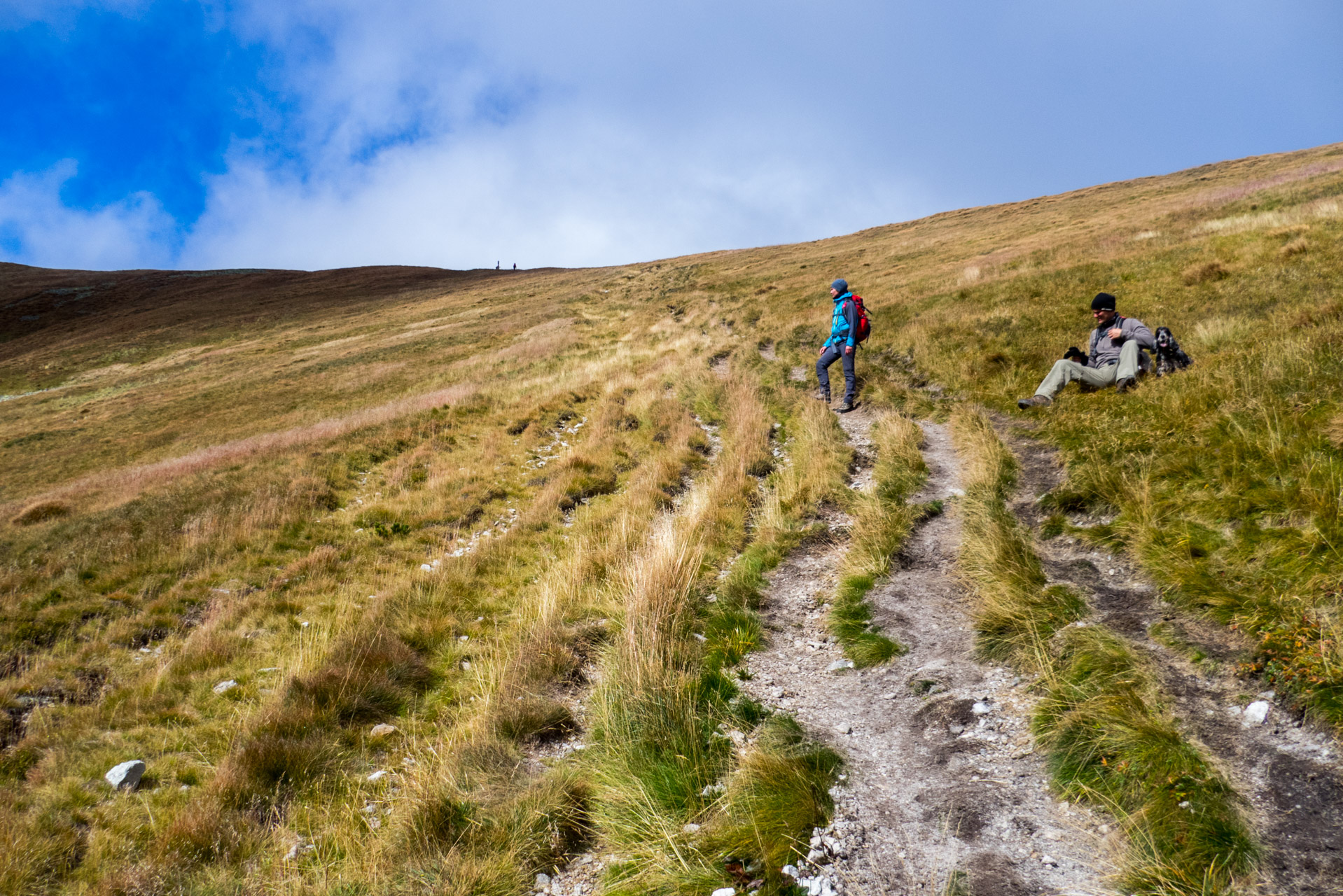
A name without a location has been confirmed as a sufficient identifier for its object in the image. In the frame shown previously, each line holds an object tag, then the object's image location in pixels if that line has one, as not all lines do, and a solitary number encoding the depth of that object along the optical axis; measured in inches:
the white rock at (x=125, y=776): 201.9
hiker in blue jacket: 536.1
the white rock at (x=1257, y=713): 133.6
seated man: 374.6
